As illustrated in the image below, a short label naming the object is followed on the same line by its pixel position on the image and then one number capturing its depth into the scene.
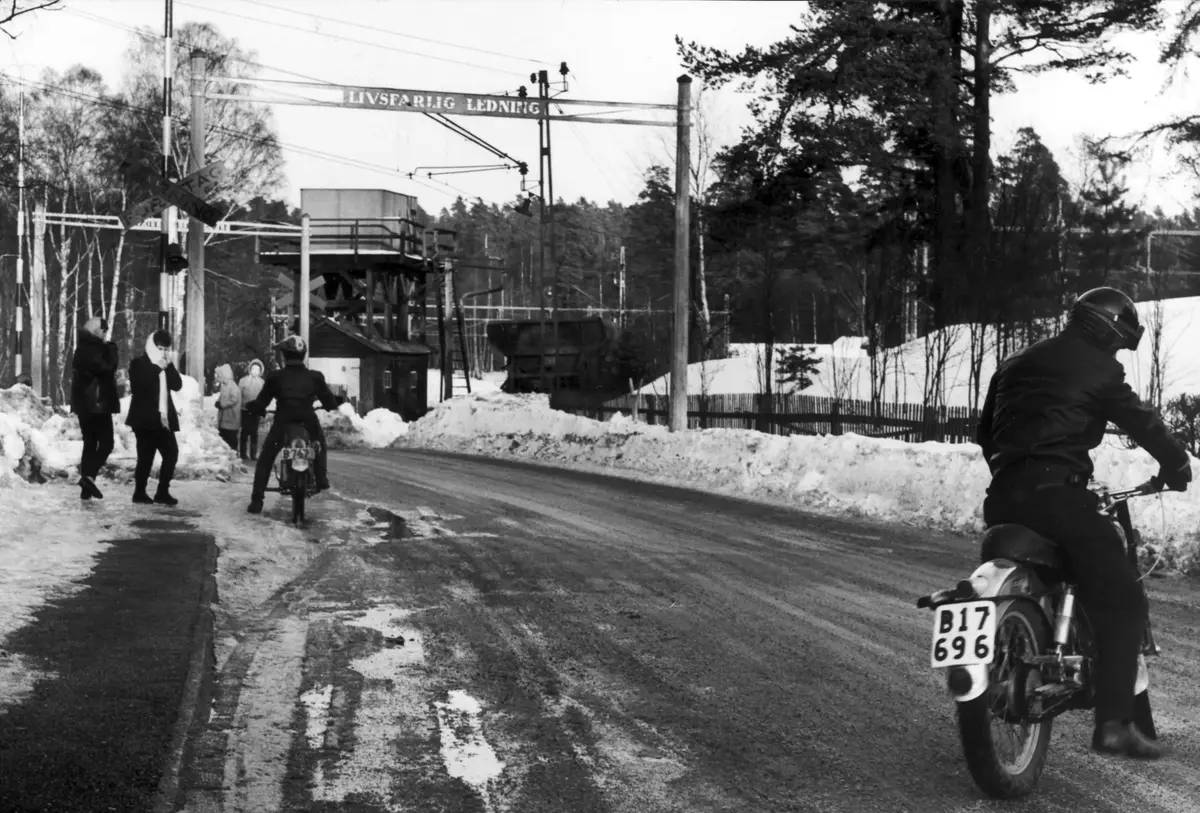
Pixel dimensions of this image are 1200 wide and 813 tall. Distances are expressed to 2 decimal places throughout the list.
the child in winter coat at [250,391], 24.41
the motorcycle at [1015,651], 4.92
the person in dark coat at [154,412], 15.48
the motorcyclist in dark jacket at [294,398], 14.79
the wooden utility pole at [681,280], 26.80
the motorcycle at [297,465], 14.54
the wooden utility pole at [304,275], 47.97
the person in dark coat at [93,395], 15.44
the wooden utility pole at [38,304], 45.78
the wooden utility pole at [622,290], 62.58
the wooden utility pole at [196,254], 23.53
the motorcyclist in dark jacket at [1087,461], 5.35
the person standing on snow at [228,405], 23.66
